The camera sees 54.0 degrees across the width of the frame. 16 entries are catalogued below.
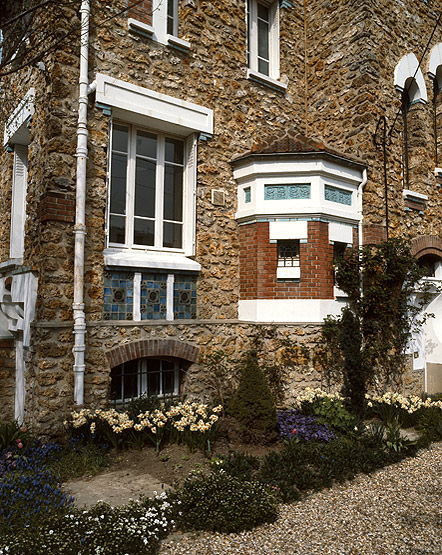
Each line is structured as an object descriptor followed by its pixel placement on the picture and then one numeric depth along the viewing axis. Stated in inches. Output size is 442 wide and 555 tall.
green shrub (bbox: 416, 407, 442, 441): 248.7
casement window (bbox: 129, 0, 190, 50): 263.5
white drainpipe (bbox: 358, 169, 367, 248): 319.3
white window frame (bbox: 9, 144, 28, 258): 296.4
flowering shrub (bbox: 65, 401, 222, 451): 211.5
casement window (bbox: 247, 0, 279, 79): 338.3
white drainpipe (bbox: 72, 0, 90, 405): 223.6
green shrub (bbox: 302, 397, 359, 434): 239.9
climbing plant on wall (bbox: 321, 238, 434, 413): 276.8
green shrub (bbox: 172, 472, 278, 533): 147.8
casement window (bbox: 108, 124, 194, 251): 260.7
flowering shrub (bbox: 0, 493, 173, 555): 125.9
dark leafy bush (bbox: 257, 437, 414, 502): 180.2
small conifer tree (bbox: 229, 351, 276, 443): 223.5
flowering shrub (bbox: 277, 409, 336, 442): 224.8
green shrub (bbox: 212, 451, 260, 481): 180.9
